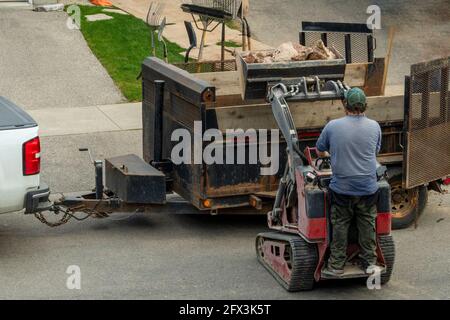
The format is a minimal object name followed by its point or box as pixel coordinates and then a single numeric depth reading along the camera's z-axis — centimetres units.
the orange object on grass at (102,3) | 2095
